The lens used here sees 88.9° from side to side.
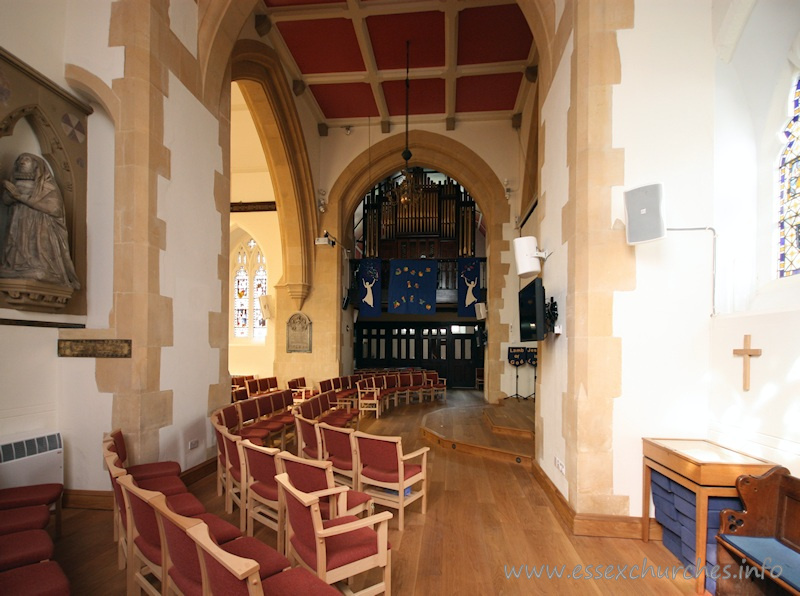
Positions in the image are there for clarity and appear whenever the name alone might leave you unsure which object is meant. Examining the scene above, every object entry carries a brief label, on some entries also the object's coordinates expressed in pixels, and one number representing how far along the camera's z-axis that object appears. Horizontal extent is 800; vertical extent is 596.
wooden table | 2.29
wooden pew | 2.12
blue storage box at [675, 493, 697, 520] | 2.41
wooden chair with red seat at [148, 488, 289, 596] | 1.59
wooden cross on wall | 2.49
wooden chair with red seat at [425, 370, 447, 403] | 9.71
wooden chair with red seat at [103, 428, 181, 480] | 2.98
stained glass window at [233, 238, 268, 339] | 10.89
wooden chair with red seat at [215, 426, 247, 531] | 2.94
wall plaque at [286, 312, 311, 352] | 9.20
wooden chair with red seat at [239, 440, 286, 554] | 2.60
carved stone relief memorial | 2.92
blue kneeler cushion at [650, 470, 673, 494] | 2.66
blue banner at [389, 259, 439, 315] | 10.06
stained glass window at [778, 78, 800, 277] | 2.64
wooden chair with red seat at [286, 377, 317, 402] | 7.88
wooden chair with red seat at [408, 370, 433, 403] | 9.39
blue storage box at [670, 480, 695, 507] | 2.42
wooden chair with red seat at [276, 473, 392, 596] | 1.88
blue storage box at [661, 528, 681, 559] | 2.61
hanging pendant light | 7.39
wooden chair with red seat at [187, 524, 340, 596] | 1.26
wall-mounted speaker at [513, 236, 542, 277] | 3.97
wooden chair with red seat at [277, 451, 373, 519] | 2.31
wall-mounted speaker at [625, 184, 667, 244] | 2.69
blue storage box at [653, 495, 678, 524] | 2.61
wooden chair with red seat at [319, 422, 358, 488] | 3.31
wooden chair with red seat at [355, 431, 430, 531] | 3.07
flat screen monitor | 3.60
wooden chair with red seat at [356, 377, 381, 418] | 7.57
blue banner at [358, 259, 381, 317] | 10.30
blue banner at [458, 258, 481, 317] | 9.95
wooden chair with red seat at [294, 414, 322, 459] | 3.77
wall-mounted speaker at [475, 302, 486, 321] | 9.62
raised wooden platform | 4.89
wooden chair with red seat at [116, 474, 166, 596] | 1.92
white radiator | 2.87
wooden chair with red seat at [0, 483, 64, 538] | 2.47
